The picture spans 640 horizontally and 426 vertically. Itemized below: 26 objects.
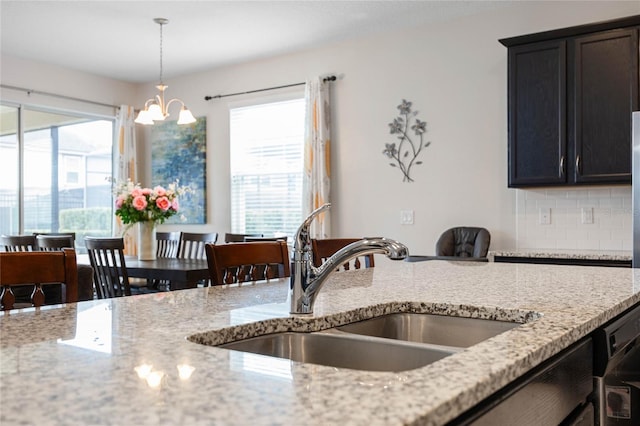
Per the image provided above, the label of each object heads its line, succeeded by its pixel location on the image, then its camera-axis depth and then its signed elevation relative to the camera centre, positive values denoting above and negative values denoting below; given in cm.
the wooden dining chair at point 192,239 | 488 -22
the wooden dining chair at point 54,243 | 411 -21
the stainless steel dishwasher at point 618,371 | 125 -37
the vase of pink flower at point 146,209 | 441 +2
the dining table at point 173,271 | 370 -38
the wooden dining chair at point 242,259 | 195 -16
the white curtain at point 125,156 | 683 +66
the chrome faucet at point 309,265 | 124 -12
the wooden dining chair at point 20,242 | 441 -22
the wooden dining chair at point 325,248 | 239 -15
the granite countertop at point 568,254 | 373 -28
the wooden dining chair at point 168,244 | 520 -28
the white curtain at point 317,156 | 555 +53
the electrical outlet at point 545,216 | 449 -3
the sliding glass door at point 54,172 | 606 +44
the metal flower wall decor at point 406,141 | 513 +62
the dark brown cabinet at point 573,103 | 384 +73
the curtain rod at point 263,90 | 564 +127
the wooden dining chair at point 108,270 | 375 -37
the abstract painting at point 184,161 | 665 +59
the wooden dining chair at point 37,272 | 144 -15
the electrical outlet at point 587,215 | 433 -3
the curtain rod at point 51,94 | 597 +125
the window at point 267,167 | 595 +47
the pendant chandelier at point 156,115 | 461 +76
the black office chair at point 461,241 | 457 -23
